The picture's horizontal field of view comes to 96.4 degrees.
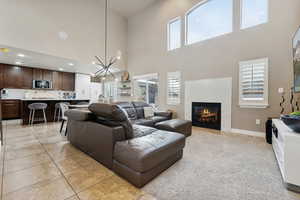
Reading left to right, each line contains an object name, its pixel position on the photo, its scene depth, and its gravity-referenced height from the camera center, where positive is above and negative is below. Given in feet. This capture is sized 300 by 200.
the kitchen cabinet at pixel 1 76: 19.39 +3.06
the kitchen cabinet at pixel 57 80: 23.95 +3.15
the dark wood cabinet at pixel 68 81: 25.05 +3.15
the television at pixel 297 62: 7.68 +2.30
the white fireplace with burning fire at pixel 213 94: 13.70 +0.57
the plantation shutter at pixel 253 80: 11.84 +1.79
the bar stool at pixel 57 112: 18.82 -2.08
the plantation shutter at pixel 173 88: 17.88 +1.45
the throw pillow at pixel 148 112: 14.10 -1.45
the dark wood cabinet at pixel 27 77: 21.09 +3.21
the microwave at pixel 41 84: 21.92 +2.24
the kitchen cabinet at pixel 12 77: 19.79 +3.13
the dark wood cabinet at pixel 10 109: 19.22 -1.71
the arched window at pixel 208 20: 14.24 +9.25
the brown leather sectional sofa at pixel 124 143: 5.16 -2.04
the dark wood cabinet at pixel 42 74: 22.12 +3.97
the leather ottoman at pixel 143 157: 5.02 -2.36
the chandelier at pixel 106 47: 21.53 +8.25
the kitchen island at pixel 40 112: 16.33 -1.45
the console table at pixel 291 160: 4.83 -2.21
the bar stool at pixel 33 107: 15.48 -1.15
